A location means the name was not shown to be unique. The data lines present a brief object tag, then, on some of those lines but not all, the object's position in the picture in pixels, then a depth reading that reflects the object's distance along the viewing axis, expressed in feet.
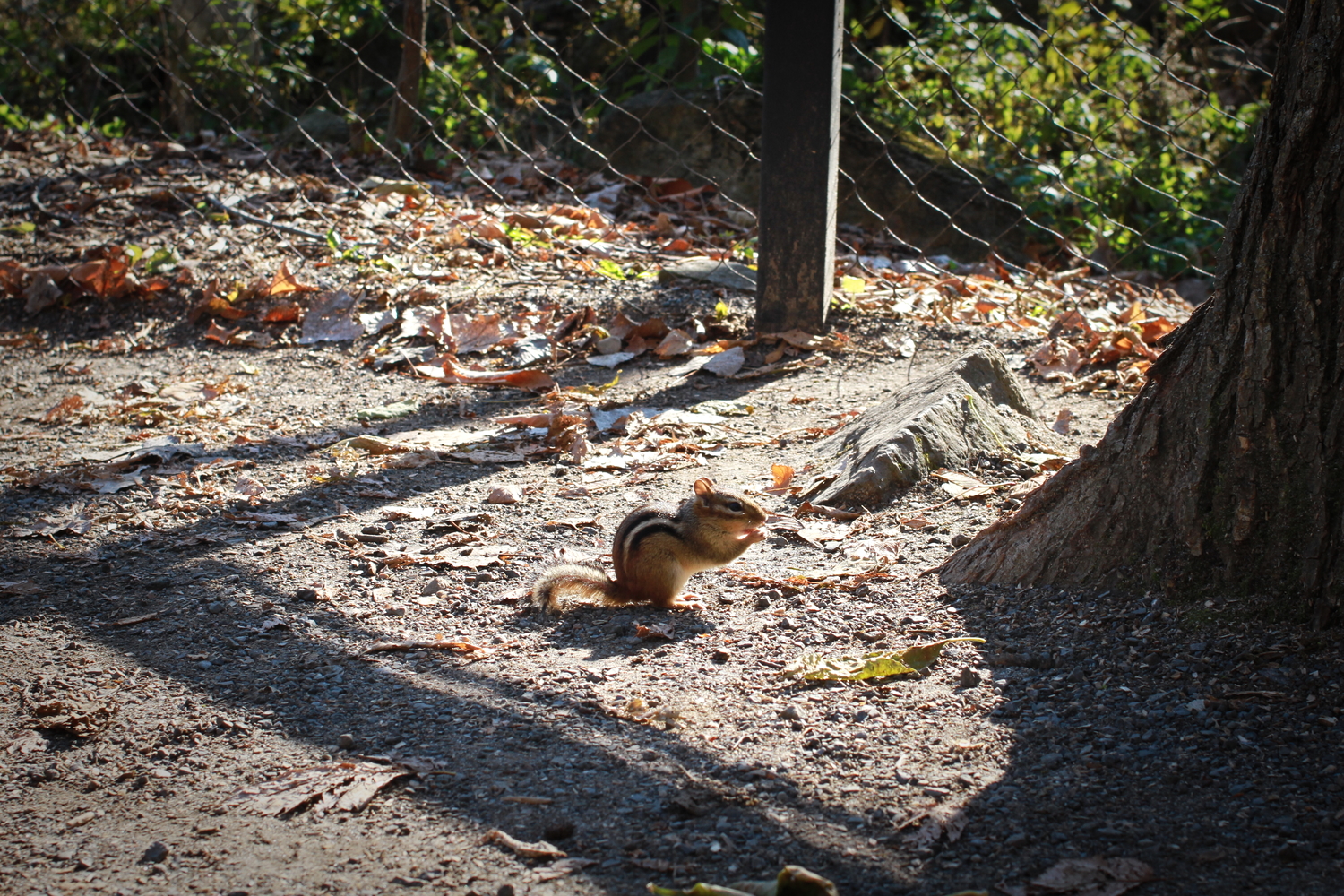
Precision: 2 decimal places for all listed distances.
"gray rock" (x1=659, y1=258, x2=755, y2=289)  17.70
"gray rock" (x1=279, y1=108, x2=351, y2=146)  27.09
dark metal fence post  13.84
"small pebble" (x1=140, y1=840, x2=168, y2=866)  6.14
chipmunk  9.48
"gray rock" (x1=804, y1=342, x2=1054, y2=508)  11.02
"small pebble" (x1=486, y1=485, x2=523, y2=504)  11.67
